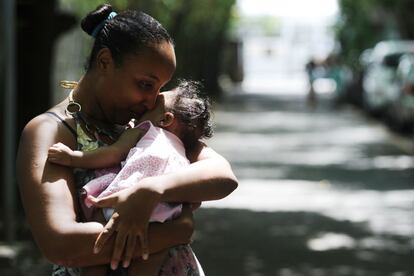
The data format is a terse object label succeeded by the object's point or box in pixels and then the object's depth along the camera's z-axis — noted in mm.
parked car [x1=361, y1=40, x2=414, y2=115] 30979
